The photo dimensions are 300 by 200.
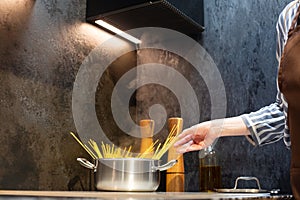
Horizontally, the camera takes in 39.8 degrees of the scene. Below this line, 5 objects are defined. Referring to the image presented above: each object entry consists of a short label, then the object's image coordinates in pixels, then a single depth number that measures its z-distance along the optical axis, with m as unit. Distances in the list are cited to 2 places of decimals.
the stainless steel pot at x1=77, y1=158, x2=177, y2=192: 1.10
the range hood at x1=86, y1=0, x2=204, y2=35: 1.46
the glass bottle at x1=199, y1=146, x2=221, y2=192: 1.43
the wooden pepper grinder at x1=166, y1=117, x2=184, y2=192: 1.45
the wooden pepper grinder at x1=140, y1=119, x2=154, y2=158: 1.52
